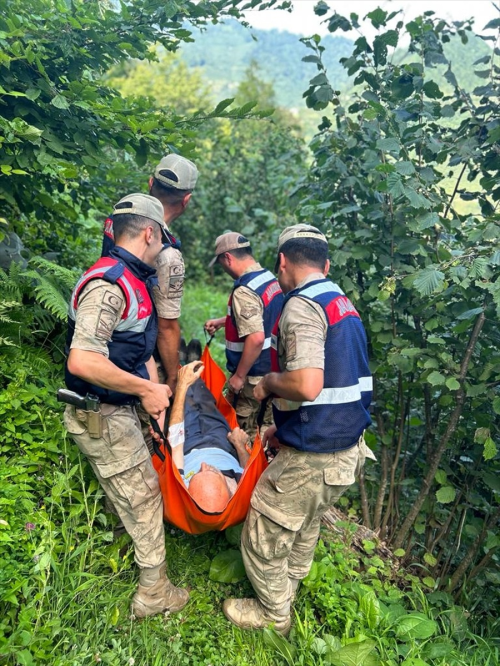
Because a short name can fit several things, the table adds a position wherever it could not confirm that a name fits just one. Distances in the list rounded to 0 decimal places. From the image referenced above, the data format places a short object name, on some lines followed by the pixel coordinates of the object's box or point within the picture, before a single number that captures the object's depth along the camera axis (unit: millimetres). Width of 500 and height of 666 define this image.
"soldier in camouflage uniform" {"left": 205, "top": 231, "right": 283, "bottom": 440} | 3162
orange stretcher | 2225
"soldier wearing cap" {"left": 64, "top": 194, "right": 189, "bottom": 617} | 1873
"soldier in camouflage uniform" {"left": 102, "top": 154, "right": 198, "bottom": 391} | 2639
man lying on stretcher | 2523
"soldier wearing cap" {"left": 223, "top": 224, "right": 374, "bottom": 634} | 1968
